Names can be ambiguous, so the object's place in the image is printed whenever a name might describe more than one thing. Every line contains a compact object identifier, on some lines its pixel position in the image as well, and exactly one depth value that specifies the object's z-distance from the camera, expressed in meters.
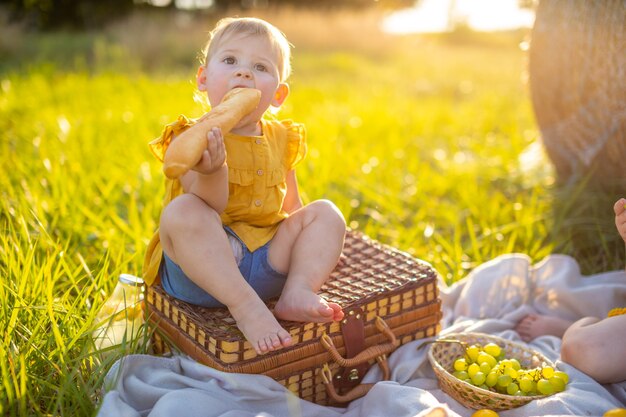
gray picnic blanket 1.64
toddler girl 1.80
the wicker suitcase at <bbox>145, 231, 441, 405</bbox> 1.81
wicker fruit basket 1.76
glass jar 1.98
